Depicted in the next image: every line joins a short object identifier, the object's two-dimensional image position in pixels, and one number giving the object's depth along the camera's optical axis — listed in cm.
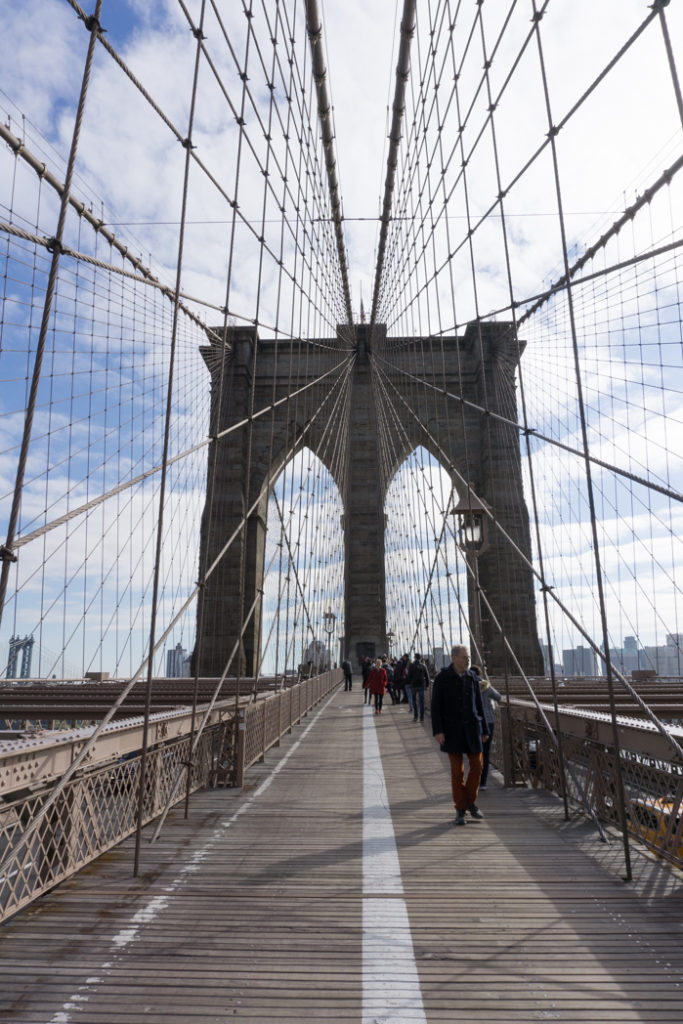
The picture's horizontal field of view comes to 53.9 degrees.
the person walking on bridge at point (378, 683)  1189
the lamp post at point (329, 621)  2229
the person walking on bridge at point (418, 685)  1062
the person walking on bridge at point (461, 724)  413
